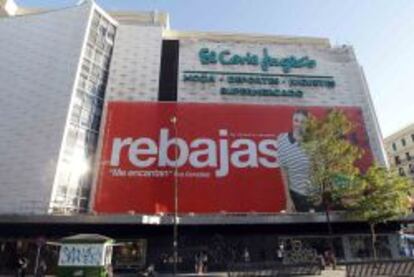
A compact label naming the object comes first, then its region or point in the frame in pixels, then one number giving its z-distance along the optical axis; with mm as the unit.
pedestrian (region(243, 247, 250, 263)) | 31022
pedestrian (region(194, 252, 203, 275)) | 27803
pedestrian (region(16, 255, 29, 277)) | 25000
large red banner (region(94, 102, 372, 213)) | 33250
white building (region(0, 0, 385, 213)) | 31945
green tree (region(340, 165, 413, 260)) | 27828
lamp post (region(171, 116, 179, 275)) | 26695
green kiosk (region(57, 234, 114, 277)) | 18688
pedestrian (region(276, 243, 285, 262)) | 31953
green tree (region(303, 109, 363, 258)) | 29031
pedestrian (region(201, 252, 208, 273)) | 28625
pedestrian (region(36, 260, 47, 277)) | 25734
